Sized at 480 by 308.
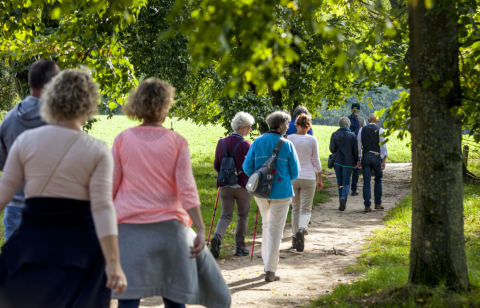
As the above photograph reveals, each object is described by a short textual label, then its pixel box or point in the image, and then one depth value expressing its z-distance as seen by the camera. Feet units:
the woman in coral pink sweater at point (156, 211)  20.47
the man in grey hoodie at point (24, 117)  22.08
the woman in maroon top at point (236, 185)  45.75
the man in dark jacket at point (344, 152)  70.38
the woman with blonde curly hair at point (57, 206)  17.11
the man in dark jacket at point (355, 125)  89.30
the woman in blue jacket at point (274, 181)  40.04
